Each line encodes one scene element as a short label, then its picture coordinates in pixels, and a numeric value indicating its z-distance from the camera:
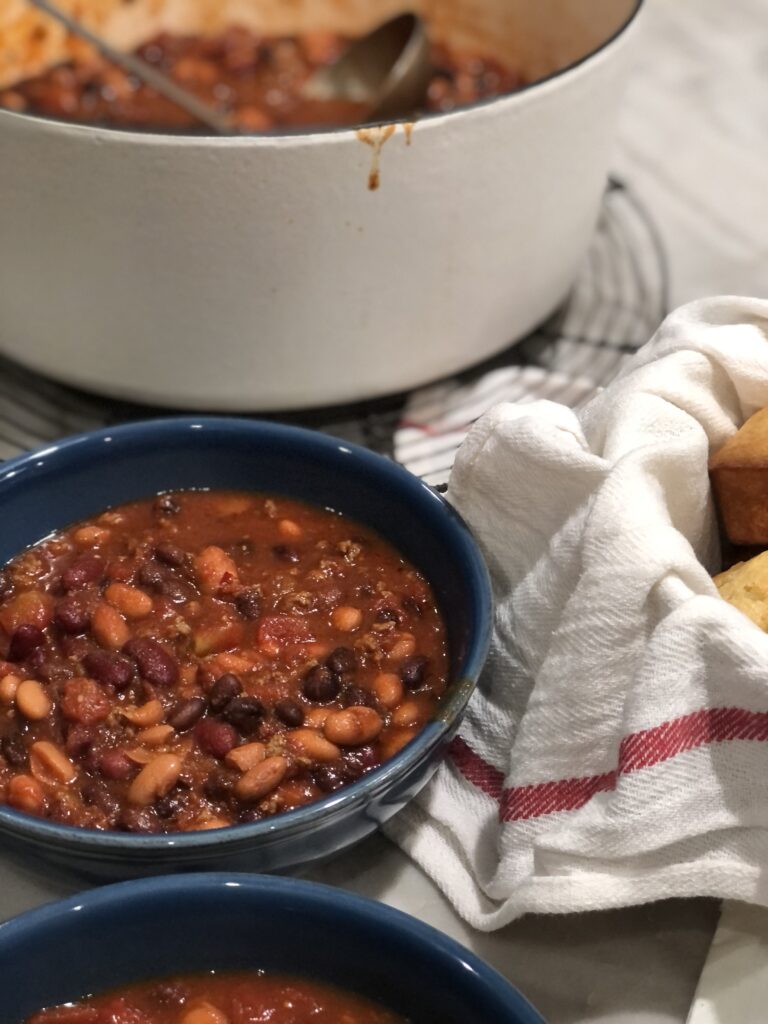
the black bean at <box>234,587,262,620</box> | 0.39
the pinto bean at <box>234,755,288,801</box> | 0.34
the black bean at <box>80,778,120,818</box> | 0.34
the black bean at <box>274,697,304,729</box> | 0.36
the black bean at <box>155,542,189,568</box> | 0.40
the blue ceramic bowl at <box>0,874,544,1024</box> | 0.29
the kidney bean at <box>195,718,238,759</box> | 0.35
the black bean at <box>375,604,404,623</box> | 0.39
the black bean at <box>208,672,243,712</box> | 0.36
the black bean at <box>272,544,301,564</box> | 0.41
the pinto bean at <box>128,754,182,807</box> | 0.34
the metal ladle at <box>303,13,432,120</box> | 0.64
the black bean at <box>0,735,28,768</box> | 0.35
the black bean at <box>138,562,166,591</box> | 0.40
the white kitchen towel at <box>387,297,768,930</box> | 0.33
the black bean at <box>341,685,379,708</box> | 0.37
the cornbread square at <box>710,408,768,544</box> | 0.36
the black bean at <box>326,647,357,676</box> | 0.37
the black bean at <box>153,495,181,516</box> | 0.43
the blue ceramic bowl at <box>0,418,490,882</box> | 0.33
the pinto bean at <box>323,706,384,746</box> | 0.35
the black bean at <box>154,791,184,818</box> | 0.34
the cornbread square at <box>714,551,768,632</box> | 0.34
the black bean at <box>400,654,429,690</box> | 0.37
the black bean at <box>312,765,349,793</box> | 0.35
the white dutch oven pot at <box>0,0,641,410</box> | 0.44
